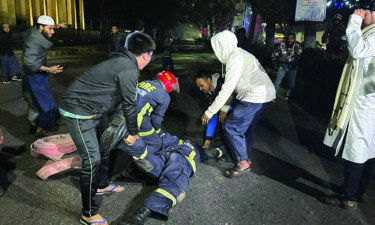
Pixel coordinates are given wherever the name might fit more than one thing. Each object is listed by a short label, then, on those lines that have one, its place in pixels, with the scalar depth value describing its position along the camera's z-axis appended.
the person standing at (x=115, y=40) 8.68
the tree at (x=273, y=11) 14.50
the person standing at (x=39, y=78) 4.38
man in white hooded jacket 3.28
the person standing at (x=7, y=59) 8.58
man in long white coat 2.63
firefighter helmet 3.81
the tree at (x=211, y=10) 35.67
